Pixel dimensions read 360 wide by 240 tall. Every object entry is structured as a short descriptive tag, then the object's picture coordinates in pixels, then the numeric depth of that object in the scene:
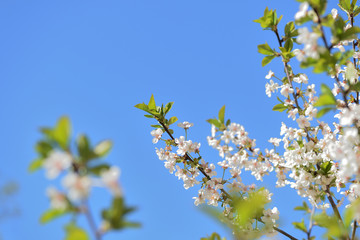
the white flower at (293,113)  2.45
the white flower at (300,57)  1.79
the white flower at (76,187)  1.01
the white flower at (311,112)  2.36
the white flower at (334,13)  2.73
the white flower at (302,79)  2.55
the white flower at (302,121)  2.40
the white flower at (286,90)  2.50
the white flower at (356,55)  2.78
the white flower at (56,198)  1.06
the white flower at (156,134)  2.69
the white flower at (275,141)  2.55
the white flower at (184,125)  2.73
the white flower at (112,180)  1.05
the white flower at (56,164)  1.06
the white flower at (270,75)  2.65
